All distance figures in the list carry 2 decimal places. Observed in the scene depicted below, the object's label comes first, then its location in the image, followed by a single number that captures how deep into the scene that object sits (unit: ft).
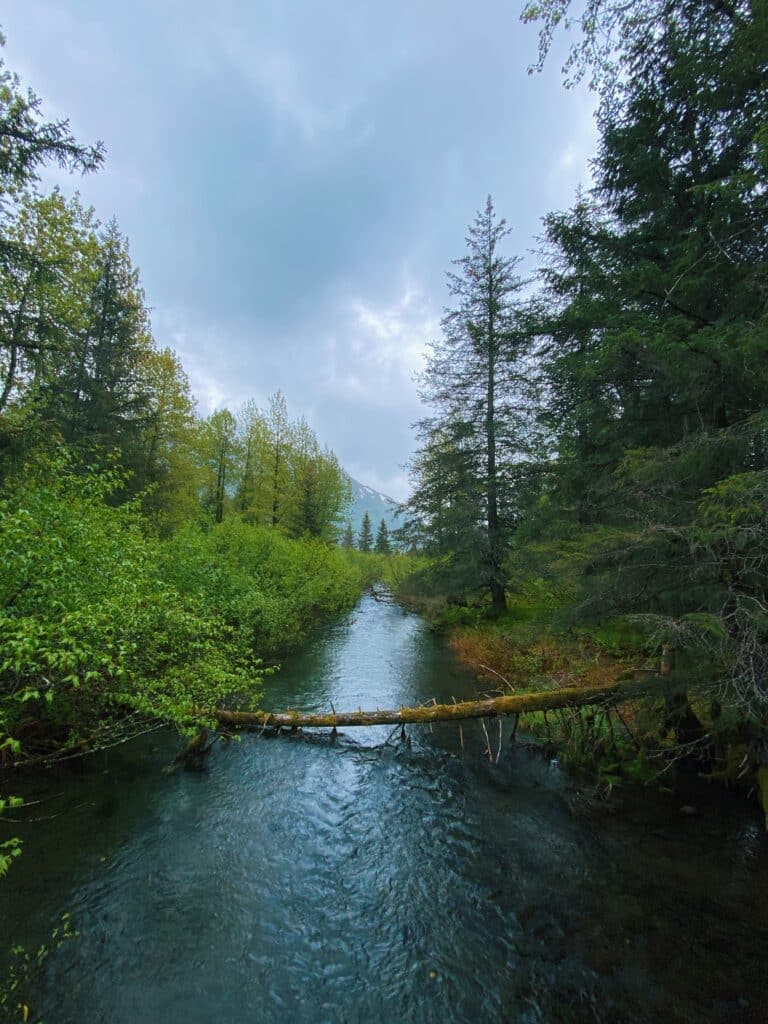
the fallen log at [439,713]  21.25
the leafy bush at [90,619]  13.10
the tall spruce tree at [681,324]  13.94
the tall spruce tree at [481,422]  50.26
